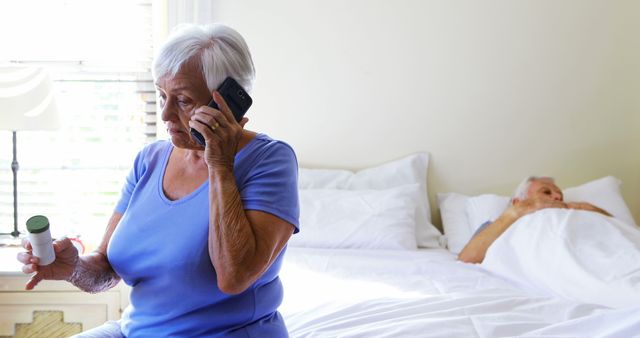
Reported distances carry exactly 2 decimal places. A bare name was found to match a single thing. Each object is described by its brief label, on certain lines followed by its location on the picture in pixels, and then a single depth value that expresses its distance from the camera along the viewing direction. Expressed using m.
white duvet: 1.93
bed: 1.57
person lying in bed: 2.51
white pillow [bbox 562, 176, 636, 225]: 2.84
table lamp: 2.48
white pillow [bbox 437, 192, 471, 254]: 2.77
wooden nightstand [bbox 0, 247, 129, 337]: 2.31
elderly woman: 1.15
